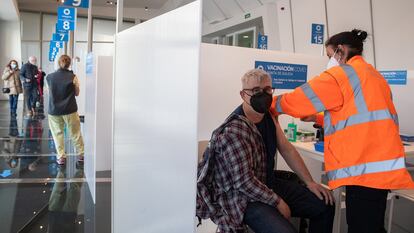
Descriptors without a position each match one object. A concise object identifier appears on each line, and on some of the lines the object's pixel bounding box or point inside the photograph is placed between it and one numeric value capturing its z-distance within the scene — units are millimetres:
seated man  1538
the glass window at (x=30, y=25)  14430
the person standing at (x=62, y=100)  4000
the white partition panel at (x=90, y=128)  3180
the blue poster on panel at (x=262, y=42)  7602
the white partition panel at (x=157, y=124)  1222
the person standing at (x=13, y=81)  8406
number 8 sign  7707
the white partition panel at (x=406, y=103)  2711
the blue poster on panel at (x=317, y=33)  5336
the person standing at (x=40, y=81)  9094
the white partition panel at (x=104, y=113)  3916
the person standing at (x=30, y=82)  8188
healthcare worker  1515
